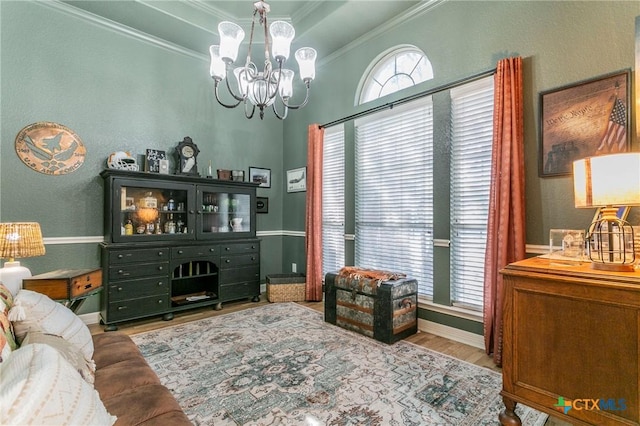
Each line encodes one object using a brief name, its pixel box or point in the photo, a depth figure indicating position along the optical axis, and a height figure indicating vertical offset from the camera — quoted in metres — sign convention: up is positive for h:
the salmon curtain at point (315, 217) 4.13 -0.01
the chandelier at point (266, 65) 2.23 +1.24
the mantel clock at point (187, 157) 3.85 +0.79
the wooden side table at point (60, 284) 2.08 -0.49
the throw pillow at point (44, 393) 0.66 -0.43
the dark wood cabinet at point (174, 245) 3.15 -0.34
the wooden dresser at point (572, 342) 1.32 -0.63
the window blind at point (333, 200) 4.10 +0.23
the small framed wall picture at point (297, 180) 4.59 +0.58
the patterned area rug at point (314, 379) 1.77 -1.18
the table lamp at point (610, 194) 1.39 +0.10
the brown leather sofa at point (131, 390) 1.12 -0.76
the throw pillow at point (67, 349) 1.24 -0.59
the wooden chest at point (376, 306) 2.72 -0.89
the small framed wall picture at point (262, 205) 4.76 +0.18
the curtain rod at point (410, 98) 2.65 +1.26
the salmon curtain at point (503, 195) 2.36 +0.17
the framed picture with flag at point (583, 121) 2.01 +0.69
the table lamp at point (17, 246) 2.16 -0.22
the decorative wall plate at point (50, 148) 3.02 +0.73
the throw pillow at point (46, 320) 1.31 -0.49
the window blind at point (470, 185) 2.70 +0.29
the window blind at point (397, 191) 3.14 +0.28
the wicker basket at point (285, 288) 4.11 -1.01
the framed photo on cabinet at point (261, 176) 4.66 +0.65
